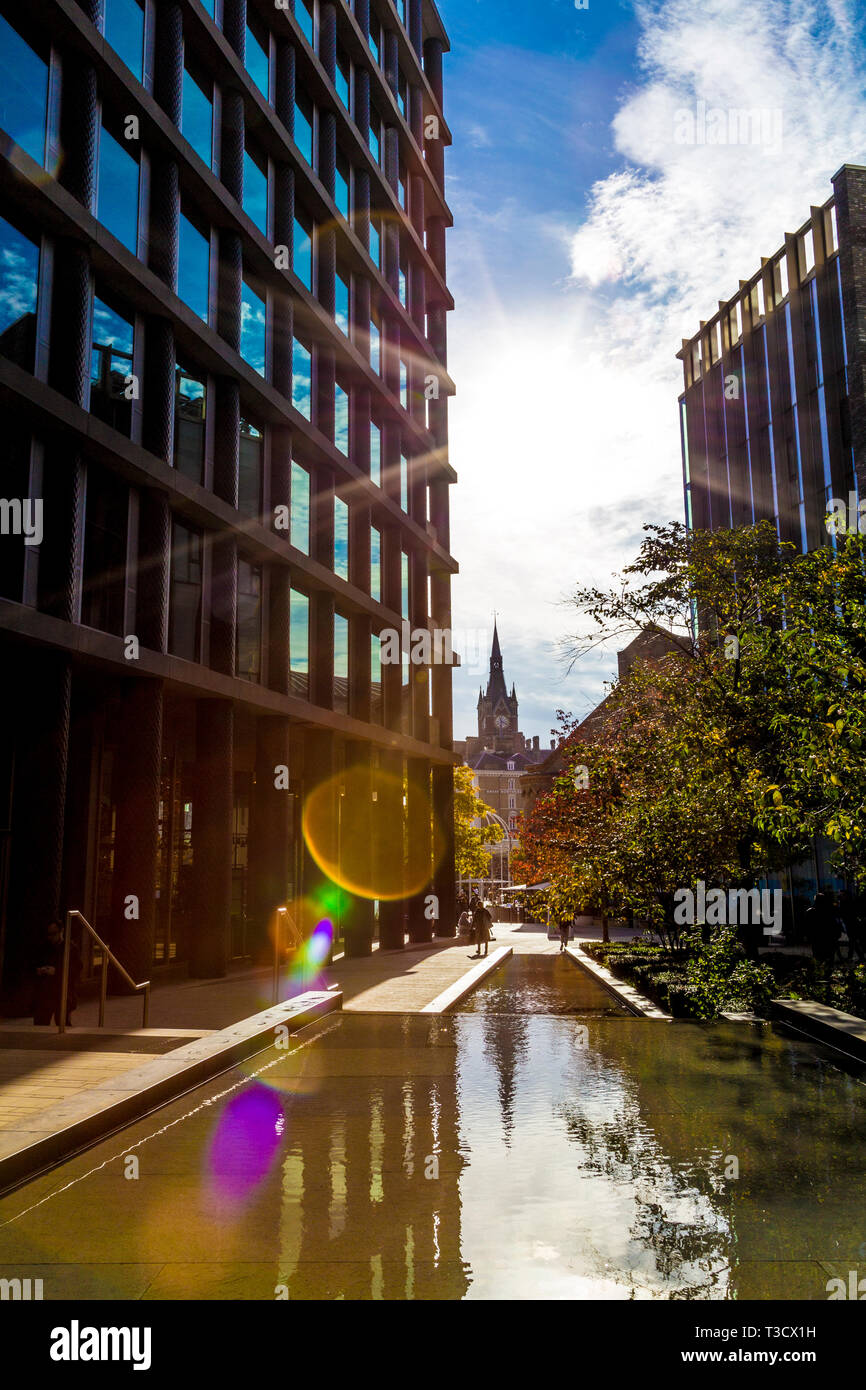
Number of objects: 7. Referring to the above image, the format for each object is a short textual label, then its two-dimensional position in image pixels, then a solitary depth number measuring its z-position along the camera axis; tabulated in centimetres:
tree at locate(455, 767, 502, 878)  5091
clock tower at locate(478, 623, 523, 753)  19525
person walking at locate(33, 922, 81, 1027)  1291
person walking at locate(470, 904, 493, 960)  2908
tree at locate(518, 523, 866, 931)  1191
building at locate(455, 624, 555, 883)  17350
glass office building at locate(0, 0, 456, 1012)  1592
